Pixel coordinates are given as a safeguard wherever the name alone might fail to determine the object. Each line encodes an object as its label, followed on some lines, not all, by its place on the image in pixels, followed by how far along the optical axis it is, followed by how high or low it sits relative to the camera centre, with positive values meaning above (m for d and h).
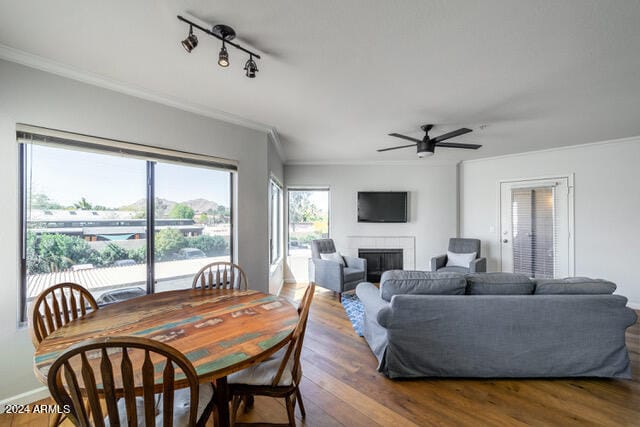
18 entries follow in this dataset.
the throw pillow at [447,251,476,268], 4.62 -0.81
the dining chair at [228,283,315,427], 1.39 -0.92
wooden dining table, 1.15 -0.63
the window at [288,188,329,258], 5.35 -0.05
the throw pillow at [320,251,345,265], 4.51 -0.73
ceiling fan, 3.17 +0.89
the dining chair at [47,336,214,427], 0.85 -0.61
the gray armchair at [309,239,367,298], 4.07 -0.92
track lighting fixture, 1.53 +1.14
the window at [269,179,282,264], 4.25 -0.13
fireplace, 5.41 -0.90
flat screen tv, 5.36 +0.20
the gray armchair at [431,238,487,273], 4.41 -0.79
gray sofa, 2.03 -0.95
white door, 4.31 -0.21
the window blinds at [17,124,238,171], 1.91 +0.61
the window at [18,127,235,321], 1.97 -0.01
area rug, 3.10 -1.34
